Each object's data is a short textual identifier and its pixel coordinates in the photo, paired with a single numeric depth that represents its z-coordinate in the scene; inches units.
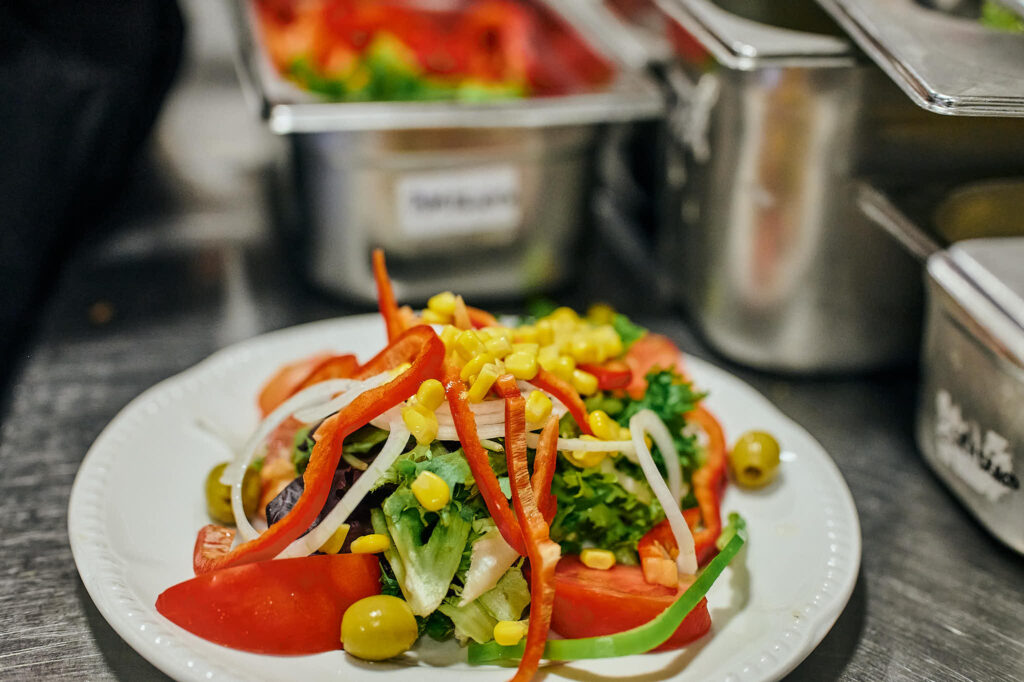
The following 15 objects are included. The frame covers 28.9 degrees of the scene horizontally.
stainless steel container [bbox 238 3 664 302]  29.7
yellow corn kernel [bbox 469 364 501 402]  23.5
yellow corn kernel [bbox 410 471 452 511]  23.2
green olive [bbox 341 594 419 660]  23.0
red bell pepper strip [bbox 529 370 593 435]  24.1
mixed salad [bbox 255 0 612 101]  32.5
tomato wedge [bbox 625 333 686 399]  26.2
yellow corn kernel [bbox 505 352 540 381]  23.8
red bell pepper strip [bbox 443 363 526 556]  23.3
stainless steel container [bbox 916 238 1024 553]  24.9
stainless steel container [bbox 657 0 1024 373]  27.6
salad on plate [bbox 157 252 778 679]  23.1
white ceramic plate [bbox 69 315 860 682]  23.0
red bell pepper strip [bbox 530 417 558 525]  23.5
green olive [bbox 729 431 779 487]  25.8
